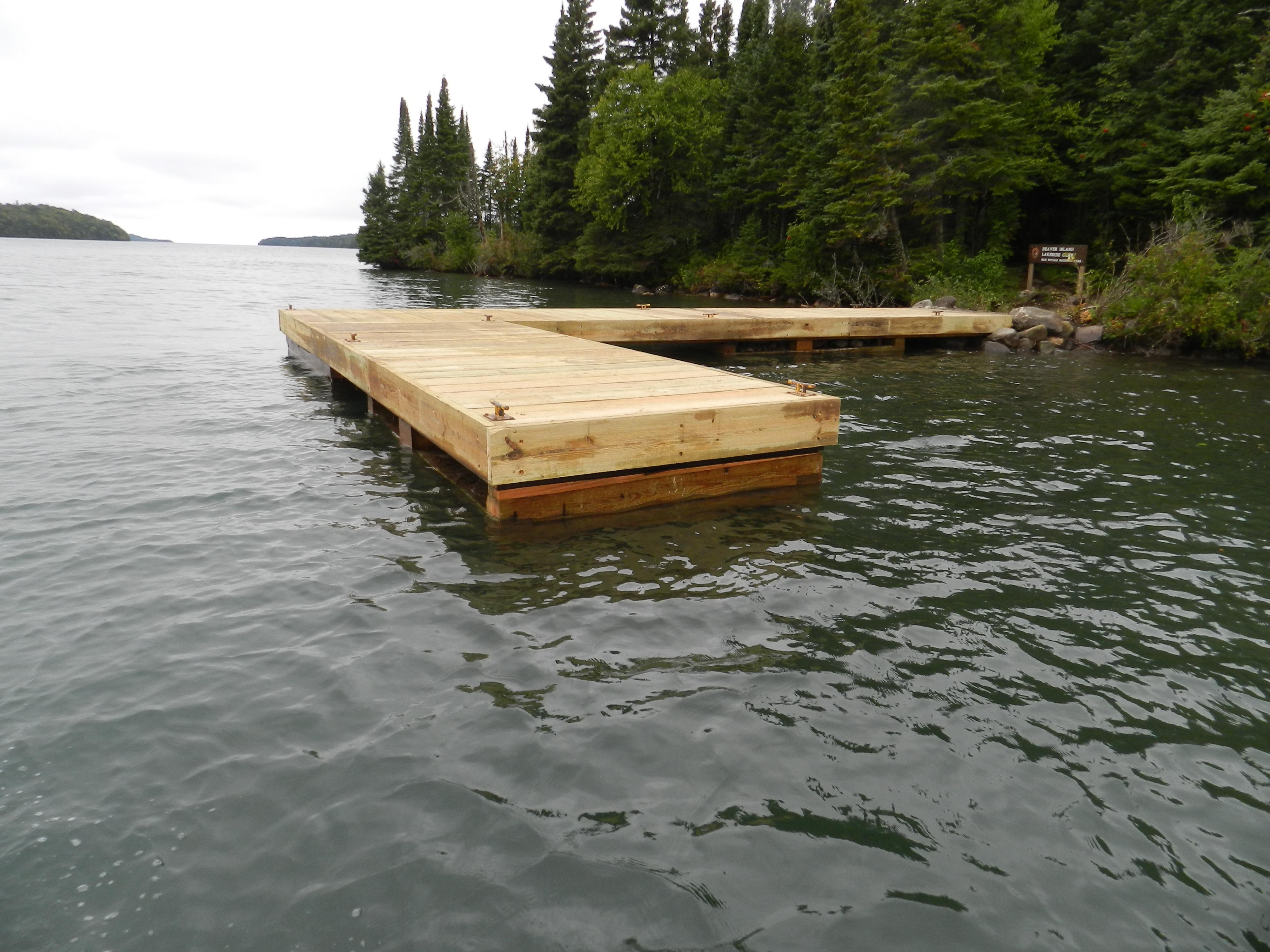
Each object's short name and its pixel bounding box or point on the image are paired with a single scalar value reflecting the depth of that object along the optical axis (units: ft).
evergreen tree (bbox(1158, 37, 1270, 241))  54.65
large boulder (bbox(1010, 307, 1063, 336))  55.06
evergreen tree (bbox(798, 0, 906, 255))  77.36
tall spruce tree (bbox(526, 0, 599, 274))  151.43
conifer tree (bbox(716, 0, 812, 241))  110.42
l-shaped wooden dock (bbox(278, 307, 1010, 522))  17.17
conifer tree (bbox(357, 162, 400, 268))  212.02
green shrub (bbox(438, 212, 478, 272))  186.29
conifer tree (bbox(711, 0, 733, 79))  148.56
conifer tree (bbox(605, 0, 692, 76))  143.33
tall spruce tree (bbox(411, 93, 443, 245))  200.54
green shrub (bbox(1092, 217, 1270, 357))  46.98
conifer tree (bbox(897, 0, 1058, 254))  74.13
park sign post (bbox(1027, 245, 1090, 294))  61.41
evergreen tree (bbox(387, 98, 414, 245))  207.51
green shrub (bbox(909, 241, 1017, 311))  70.74
